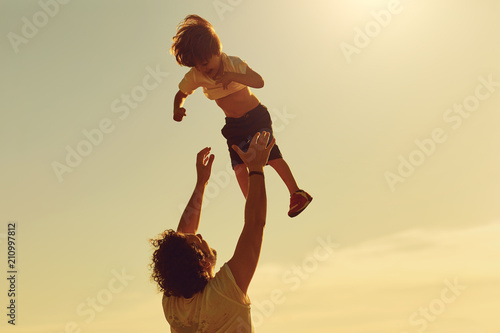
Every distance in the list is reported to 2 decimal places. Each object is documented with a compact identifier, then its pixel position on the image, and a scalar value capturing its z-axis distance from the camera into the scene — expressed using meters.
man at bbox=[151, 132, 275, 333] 4.10
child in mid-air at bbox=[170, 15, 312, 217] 5.36
